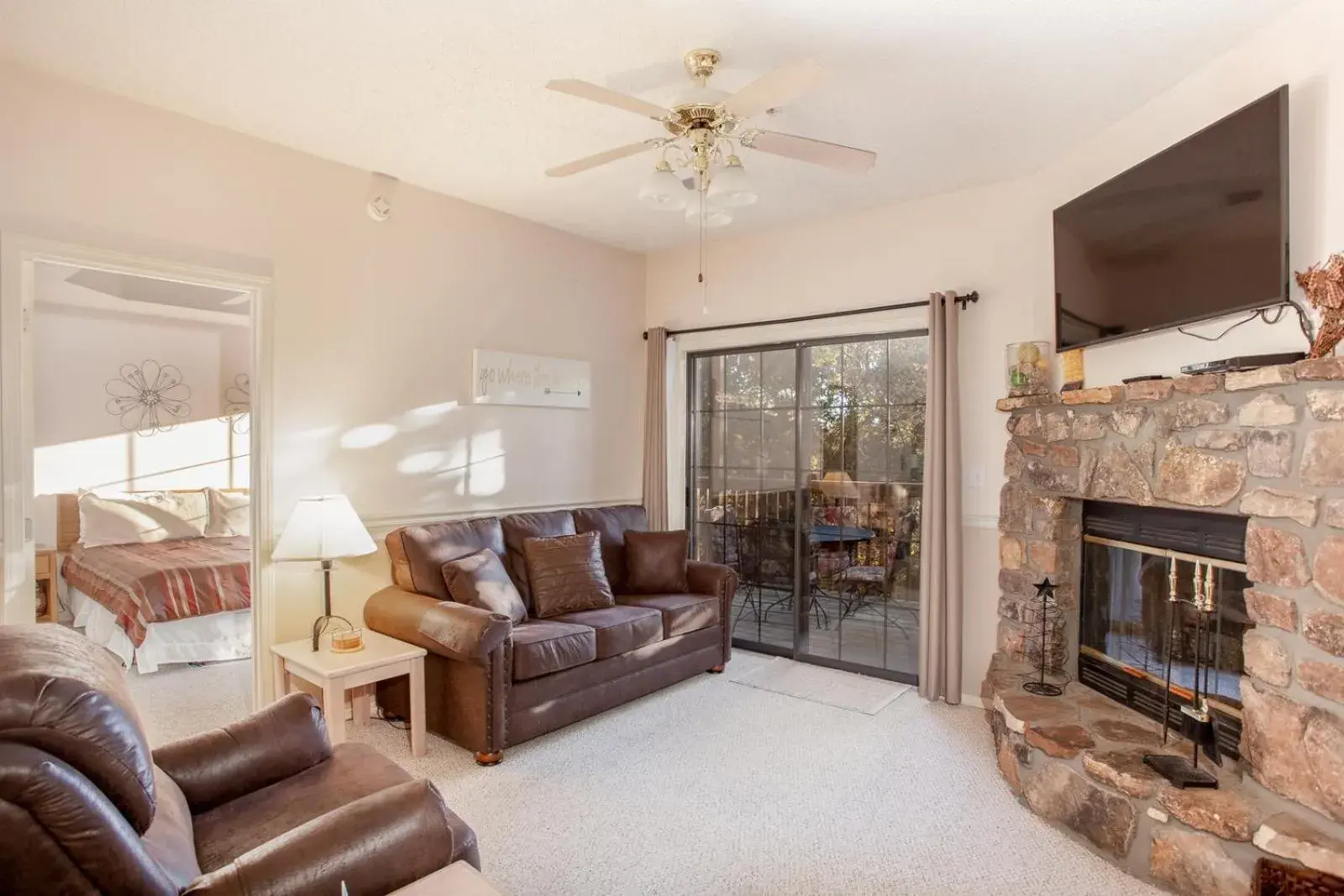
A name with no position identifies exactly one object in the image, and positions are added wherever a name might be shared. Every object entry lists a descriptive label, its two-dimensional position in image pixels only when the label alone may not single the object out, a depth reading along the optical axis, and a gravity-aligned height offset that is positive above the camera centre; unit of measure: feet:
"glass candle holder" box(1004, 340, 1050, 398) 11.67 +1.35
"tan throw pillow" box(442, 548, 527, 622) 11.50 -2.12
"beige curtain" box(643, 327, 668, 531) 16.89 +0.48
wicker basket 6.45 -3.81
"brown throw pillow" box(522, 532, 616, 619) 12.75 -2.21
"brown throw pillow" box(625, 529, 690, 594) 14.53 -2.20
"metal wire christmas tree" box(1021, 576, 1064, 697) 10.91 -2.79
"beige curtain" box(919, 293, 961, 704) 12.81 -1.05
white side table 9.81 -3.03
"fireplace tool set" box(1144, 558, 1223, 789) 7.68 -2.86
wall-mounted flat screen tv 7.57 +2.64
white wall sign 14.20 +1.48
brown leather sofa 10.37 -2.98
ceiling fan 7.58 +3.38
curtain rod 12.80 +2.76
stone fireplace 6.79 -1.84
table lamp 10.45 -1.23
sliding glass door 14.21 -0.78
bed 14.32 -3.11
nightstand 16.48 -3.01
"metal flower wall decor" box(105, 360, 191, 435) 19.47 +1.44
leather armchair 3.62 -2.45
